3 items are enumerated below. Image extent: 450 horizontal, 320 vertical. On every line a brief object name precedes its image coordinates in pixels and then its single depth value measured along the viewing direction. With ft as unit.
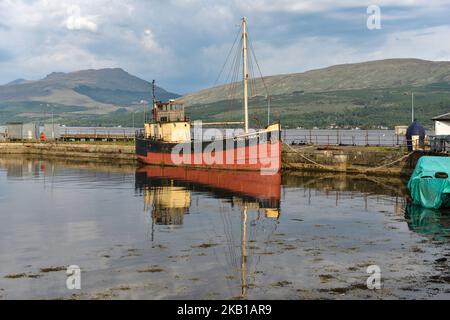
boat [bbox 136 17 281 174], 162.30
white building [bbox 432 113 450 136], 147.43
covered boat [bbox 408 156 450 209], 98.27
